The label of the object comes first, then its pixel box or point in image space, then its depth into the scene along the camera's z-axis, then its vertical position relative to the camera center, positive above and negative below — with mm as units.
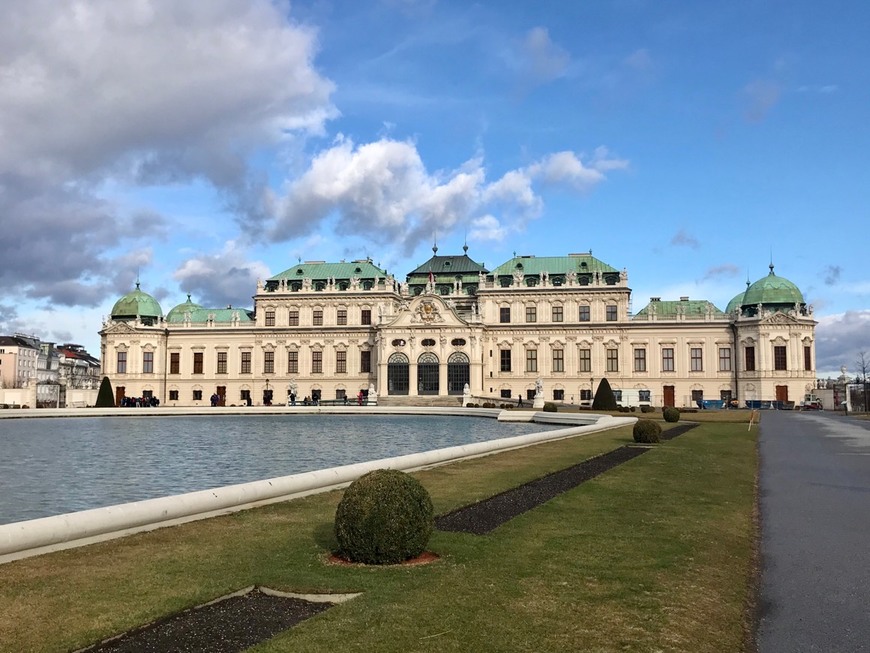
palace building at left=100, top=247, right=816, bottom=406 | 83250 +4376
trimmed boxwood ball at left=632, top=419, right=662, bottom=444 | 30838 -2087
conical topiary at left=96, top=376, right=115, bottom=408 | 74250 -1486
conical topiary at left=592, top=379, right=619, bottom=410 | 66188 -1608
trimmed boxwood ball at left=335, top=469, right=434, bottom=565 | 10258 -1830
